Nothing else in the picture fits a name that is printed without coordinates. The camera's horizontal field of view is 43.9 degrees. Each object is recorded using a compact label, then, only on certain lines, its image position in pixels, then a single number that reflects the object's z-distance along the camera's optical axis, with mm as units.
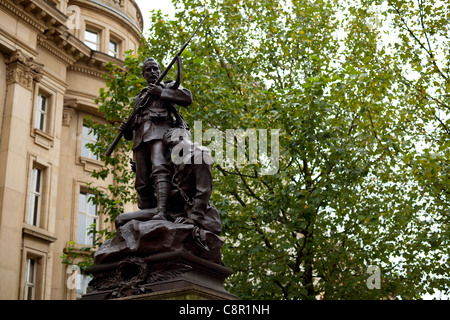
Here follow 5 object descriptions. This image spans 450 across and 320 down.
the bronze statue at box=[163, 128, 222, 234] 6566
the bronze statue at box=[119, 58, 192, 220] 7160
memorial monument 6082
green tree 13039
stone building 20188
